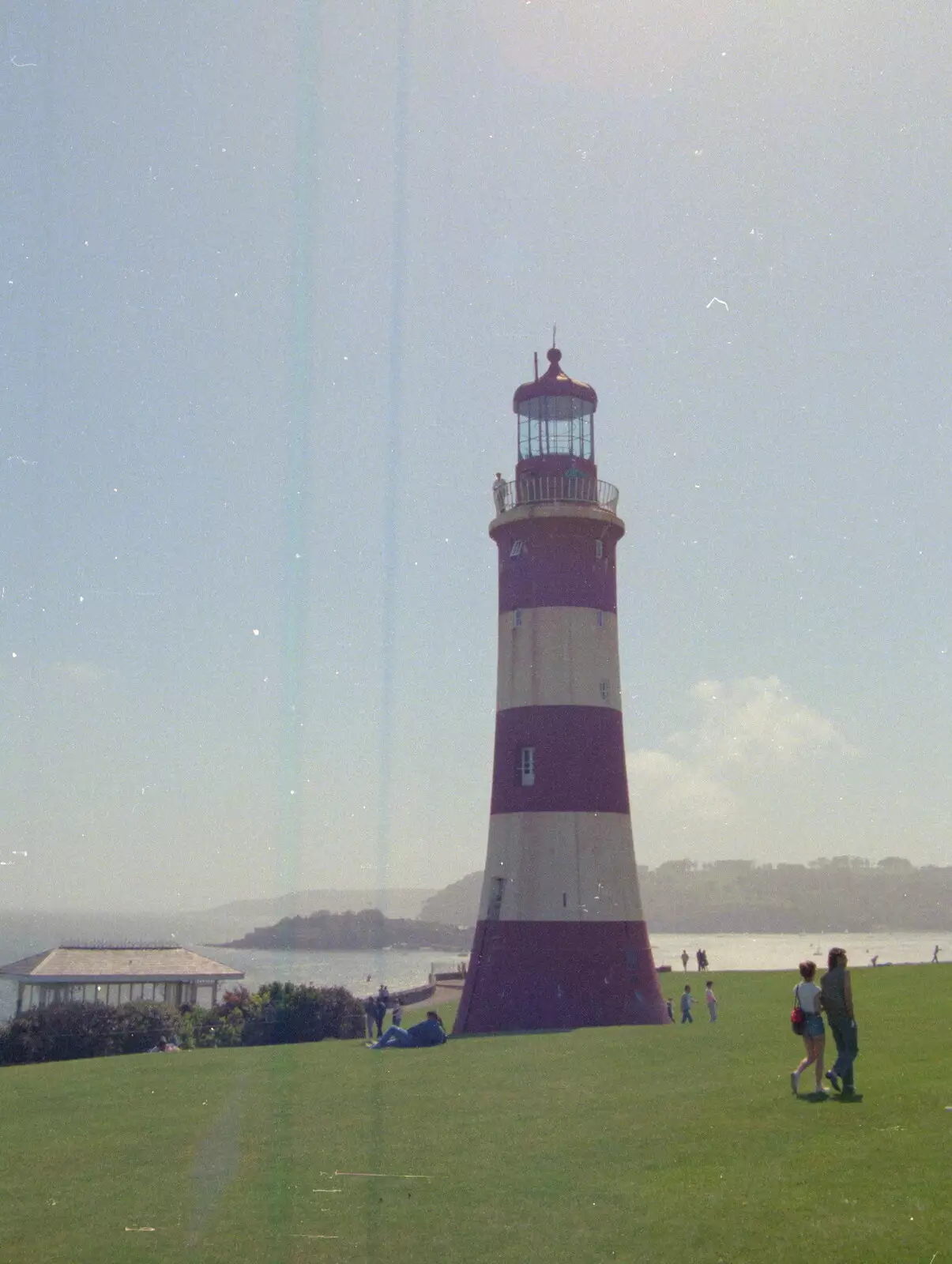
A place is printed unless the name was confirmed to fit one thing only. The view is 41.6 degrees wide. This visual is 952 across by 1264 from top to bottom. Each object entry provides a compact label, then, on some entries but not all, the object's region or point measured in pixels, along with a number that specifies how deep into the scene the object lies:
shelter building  36.91
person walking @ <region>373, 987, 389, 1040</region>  27.52
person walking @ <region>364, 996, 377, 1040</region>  28.41
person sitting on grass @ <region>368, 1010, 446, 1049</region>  23.89
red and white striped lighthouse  28.97
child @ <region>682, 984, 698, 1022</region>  28.27
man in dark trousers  13.38
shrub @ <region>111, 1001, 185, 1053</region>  31.19
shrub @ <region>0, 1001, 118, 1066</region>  30.28
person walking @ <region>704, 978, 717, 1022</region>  27.20
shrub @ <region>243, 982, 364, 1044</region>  33.91
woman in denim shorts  13.41
